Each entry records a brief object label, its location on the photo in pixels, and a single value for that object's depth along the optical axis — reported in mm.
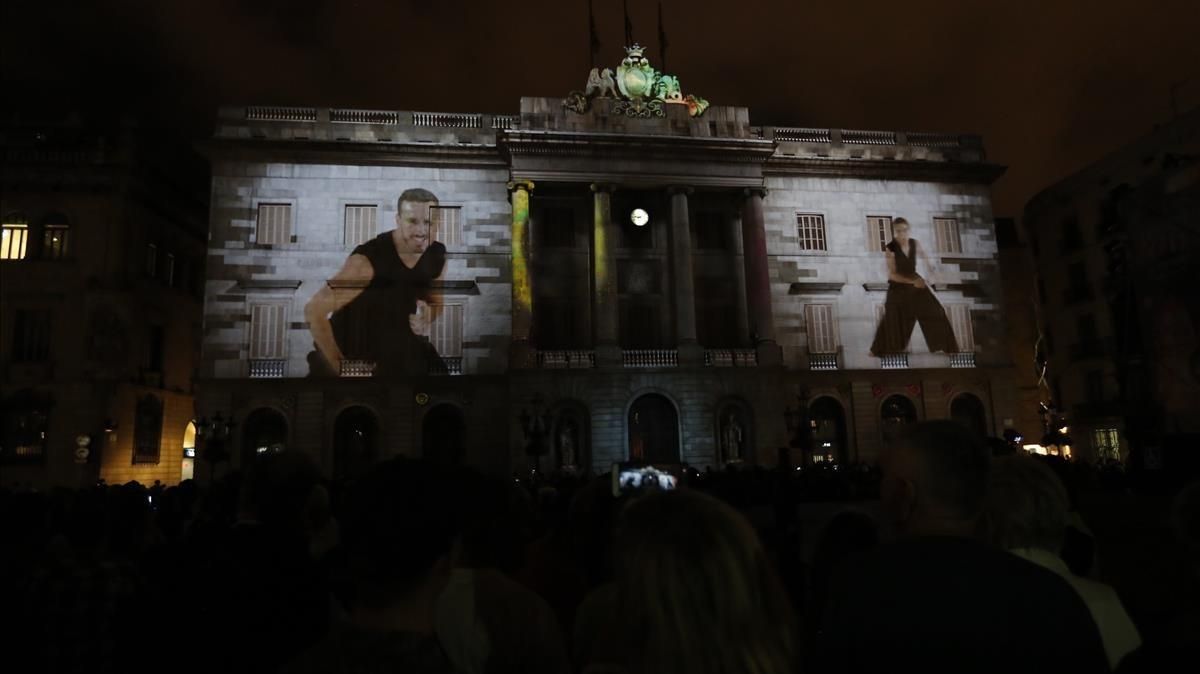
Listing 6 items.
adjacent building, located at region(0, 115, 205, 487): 30781
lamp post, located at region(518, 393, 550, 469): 24078
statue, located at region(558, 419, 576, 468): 30266
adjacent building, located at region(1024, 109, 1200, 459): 17172
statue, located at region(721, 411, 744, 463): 31328
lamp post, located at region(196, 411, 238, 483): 24391
